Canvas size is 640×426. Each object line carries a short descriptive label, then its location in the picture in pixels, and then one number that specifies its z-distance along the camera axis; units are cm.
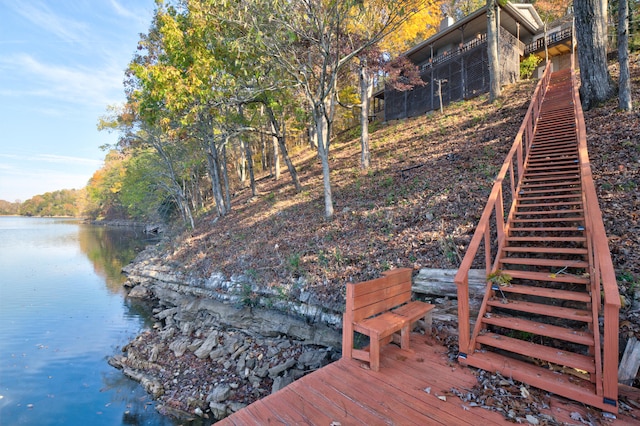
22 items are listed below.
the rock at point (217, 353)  719
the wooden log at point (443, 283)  492
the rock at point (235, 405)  552
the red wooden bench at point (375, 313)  361
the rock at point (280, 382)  556
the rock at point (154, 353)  773
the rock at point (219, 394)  579
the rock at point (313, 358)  585
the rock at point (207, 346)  738
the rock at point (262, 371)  610
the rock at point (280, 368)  596
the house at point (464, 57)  1969
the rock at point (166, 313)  1070
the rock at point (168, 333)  865
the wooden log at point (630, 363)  314
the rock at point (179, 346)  772
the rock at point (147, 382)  648
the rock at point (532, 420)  268
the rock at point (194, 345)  777
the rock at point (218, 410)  553
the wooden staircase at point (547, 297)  300
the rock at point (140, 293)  1350
